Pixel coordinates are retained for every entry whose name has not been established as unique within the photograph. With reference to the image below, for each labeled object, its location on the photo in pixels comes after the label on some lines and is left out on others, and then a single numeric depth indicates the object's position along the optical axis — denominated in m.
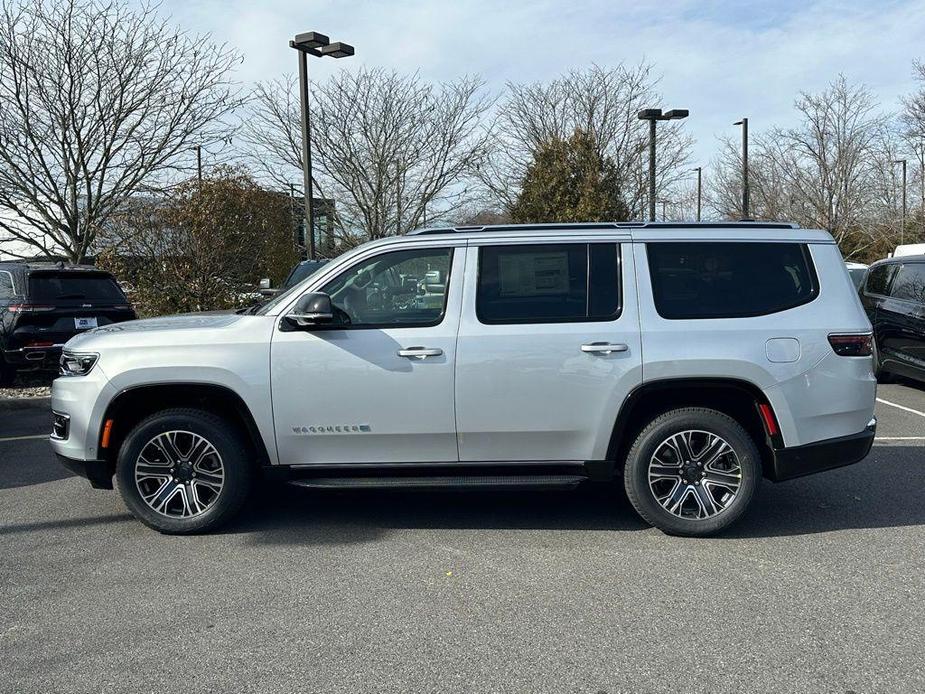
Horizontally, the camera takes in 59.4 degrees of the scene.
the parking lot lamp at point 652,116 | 17.42
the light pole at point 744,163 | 22.86
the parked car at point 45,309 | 9.71
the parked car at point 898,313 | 10.02
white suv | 4.83
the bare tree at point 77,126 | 13.88
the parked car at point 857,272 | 15.95
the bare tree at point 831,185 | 25.47
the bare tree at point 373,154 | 18.86
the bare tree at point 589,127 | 20.64
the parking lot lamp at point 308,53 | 13.50
